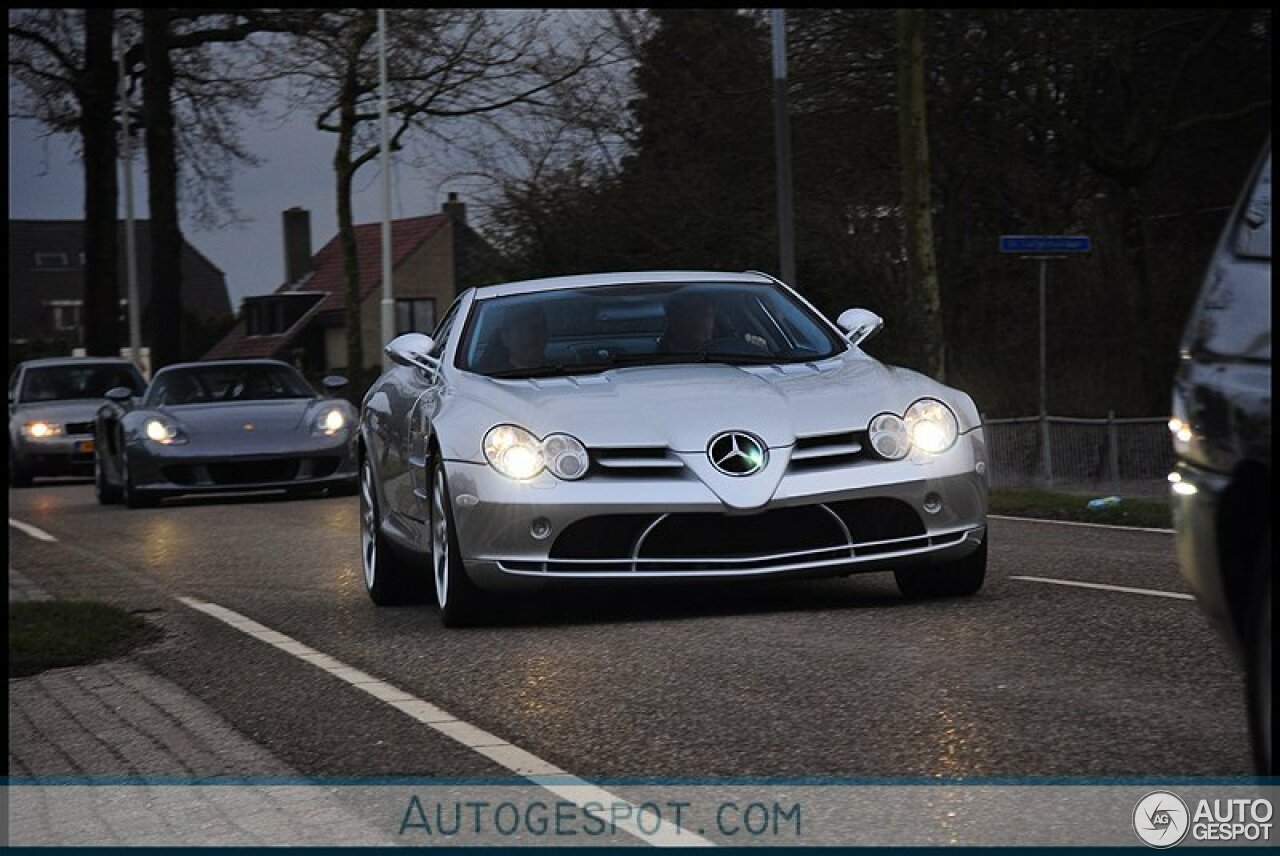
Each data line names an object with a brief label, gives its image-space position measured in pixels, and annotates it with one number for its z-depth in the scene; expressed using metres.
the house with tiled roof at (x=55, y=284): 111.50
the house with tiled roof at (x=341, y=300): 88.12
